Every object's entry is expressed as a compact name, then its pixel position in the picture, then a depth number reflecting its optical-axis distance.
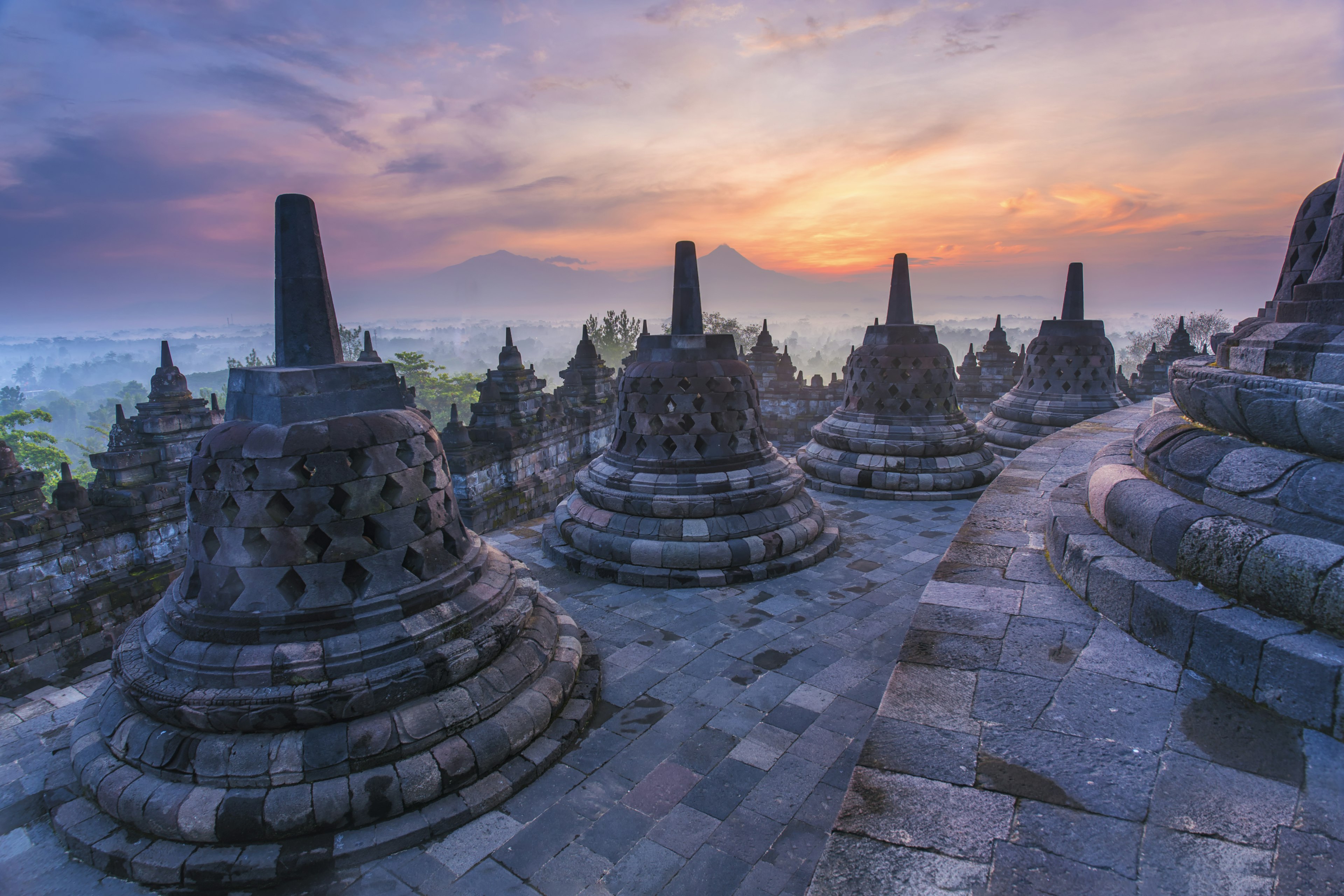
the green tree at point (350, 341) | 42.91
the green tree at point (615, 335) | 69.81
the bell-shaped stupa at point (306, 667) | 3.72
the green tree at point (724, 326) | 63.41
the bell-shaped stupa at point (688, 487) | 7.62
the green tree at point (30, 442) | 30.70
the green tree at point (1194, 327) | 47.03
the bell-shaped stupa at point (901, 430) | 11.25
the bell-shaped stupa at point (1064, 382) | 14.04
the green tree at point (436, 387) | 51.81
